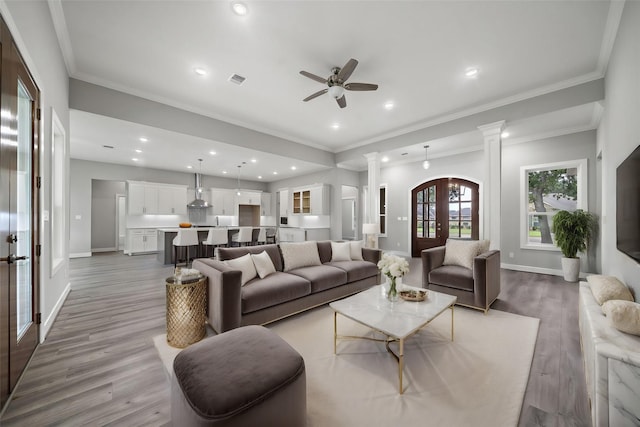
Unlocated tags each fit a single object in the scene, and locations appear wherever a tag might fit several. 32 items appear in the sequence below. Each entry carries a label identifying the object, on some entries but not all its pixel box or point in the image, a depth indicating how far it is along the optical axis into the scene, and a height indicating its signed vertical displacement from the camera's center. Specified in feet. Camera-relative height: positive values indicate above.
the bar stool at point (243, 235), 23.40 -2.03
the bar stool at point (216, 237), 20.63 -1.96
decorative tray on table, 8.04 -2.70
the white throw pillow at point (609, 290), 6.51 -2.05
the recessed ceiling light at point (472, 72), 10.53 +6.16
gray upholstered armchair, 10.15 -2.74
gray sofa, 7.82 -2.80
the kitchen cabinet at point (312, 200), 24.63 +1.49
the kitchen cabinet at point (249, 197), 32.99 +2.24
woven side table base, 7.65 -3.09
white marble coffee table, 6.25 -2.85
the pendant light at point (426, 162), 17.63 +3.69
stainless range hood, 27.37 +1.32
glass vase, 8.06 -2.54
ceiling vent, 11.09 +6.17
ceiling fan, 9.52 +5.26
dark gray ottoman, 3.63 -2.73
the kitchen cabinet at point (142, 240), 25.17 -2.73
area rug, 5.08 -4.09
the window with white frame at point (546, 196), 15.78 +1.22
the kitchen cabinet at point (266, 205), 35.25 +1.27
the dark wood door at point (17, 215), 5.17 -0.04
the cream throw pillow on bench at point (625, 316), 4.87 -2.05
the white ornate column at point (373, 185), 19.80 +2.36
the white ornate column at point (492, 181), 13.61 +1.88
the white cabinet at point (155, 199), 25.42 +1.64
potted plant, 14.46 -1.23
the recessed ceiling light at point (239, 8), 7.36 +6.23
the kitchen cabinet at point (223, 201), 30.91 +1.60
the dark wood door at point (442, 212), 20.62 +0.19
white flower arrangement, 7.89 -1.70
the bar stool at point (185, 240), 18.62 -1.97
